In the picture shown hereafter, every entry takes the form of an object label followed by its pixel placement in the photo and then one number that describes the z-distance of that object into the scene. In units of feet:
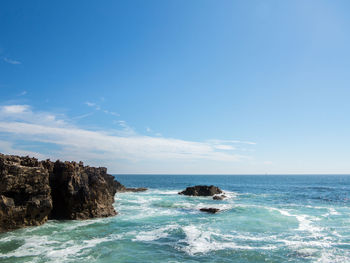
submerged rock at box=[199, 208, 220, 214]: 129.76
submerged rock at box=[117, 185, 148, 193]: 265.13
